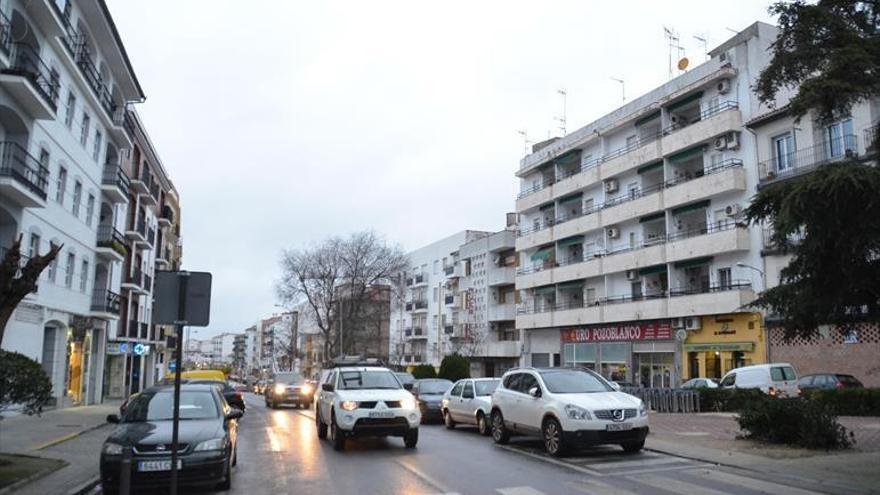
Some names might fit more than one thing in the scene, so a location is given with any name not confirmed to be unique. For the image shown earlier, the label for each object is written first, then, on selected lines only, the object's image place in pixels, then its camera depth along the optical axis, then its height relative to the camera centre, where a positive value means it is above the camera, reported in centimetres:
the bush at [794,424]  1348 -131
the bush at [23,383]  1108 -46
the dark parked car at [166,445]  972 -127
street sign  894 +73
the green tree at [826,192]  925 +216
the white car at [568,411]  1316 -106
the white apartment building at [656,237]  3606 +725
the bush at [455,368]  4703 -82
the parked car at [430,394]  2297 -128
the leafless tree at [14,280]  1026 +108
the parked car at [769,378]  2605 -77
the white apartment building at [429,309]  7078 +506
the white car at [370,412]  1484 -118
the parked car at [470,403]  1864 -130
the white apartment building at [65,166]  2239 +716
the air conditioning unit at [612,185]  4603 +1095
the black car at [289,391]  3244 -167
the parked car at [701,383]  3052 -113
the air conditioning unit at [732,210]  3588 +739
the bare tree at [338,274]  5853 +662
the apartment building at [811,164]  2952 +864
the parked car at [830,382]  2566 -89
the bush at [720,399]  2342 -144
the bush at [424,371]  5297 -120
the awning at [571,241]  4954 +808
